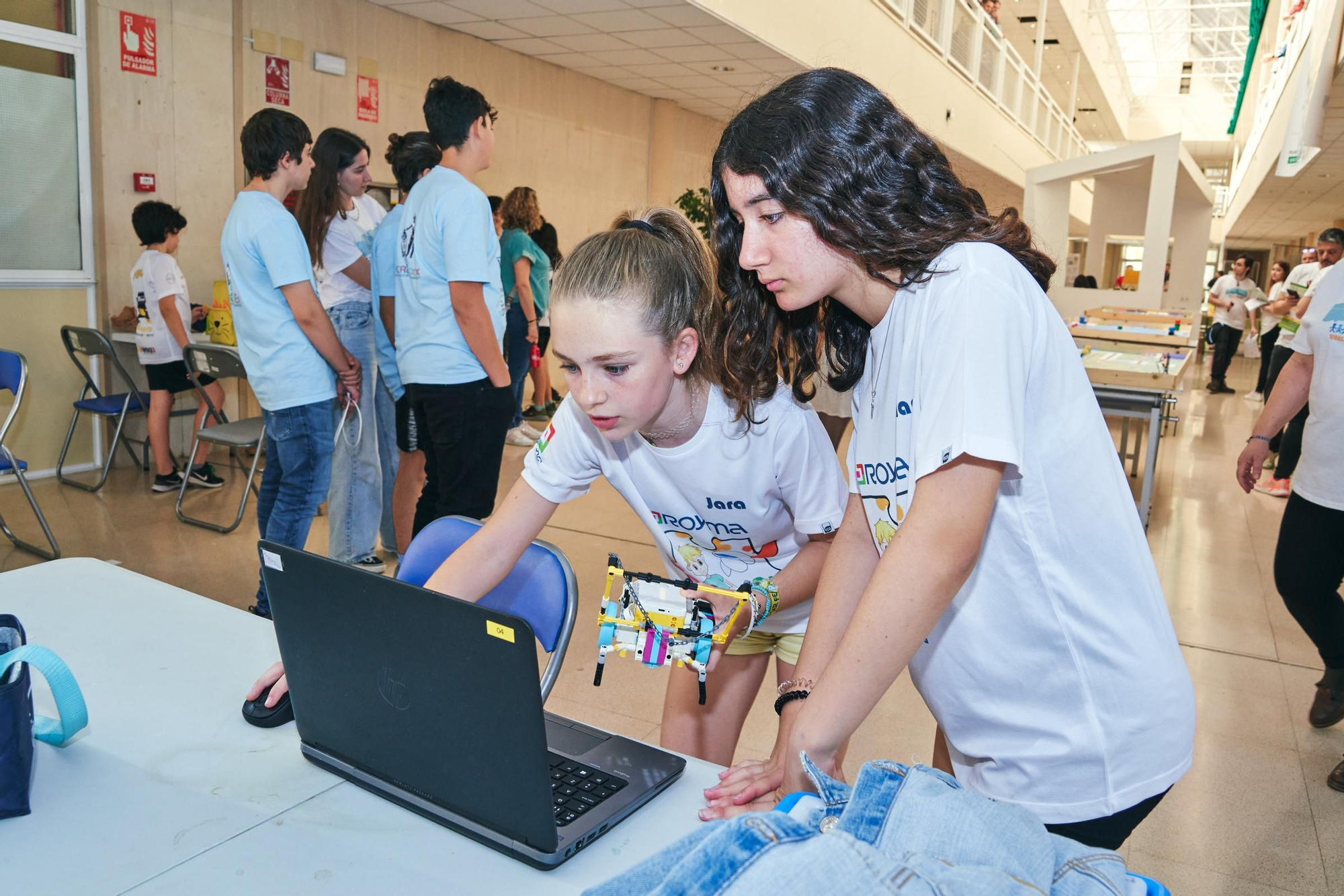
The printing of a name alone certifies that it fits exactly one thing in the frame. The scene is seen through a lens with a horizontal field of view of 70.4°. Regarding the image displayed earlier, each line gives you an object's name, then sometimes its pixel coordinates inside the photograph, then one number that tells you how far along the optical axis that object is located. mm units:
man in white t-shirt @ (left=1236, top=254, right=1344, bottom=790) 2498
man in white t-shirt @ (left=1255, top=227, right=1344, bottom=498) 5238
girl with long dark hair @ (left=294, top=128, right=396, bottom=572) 3529
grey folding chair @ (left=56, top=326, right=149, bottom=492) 4660
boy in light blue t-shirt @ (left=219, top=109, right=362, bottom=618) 2945
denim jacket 586
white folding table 935
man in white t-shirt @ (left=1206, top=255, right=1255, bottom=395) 10695
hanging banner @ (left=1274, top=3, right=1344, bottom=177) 4707
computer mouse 1231
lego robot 1118
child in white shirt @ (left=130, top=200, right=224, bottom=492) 4688
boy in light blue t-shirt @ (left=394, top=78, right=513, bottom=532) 3059
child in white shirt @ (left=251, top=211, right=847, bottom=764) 1247
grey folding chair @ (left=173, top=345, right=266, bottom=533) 4066
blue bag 1017
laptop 902
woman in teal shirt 6188
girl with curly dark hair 872
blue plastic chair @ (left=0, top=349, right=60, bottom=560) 3580
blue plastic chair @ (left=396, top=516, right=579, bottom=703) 1600
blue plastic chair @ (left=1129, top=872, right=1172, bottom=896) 709
